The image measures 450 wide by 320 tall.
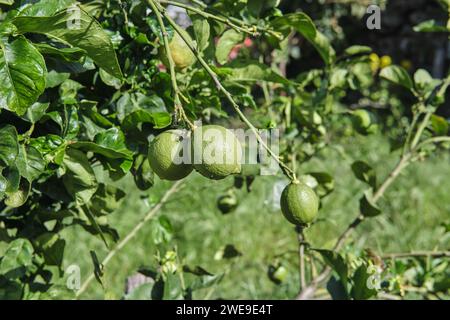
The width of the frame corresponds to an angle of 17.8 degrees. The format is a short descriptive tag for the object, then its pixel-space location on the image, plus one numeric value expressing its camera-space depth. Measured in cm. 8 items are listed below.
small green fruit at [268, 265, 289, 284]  219
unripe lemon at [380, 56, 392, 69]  575
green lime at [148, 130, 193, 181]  151
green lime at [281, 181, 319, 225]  153
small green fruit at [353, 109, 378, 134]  206
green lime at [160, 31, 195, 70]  167
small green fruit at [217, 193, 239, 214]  218
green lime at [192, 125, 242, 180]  148
